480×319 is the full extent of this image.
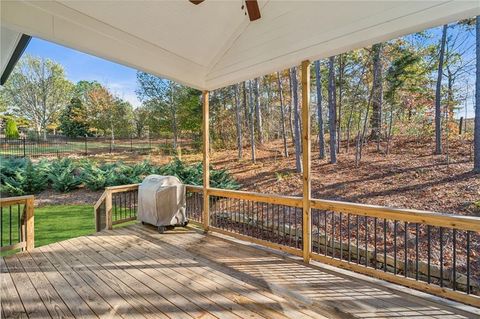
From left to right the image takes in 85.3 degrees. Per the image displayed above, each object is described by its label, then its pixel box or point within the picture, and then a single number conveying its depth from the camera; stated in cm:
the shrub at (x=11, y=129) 1288
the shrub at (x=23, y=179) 775
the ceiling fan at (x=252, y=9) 323
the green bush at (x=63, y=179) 811
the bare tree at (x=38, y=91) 1436
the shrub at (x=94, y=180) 823
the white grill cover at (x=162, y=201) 469
